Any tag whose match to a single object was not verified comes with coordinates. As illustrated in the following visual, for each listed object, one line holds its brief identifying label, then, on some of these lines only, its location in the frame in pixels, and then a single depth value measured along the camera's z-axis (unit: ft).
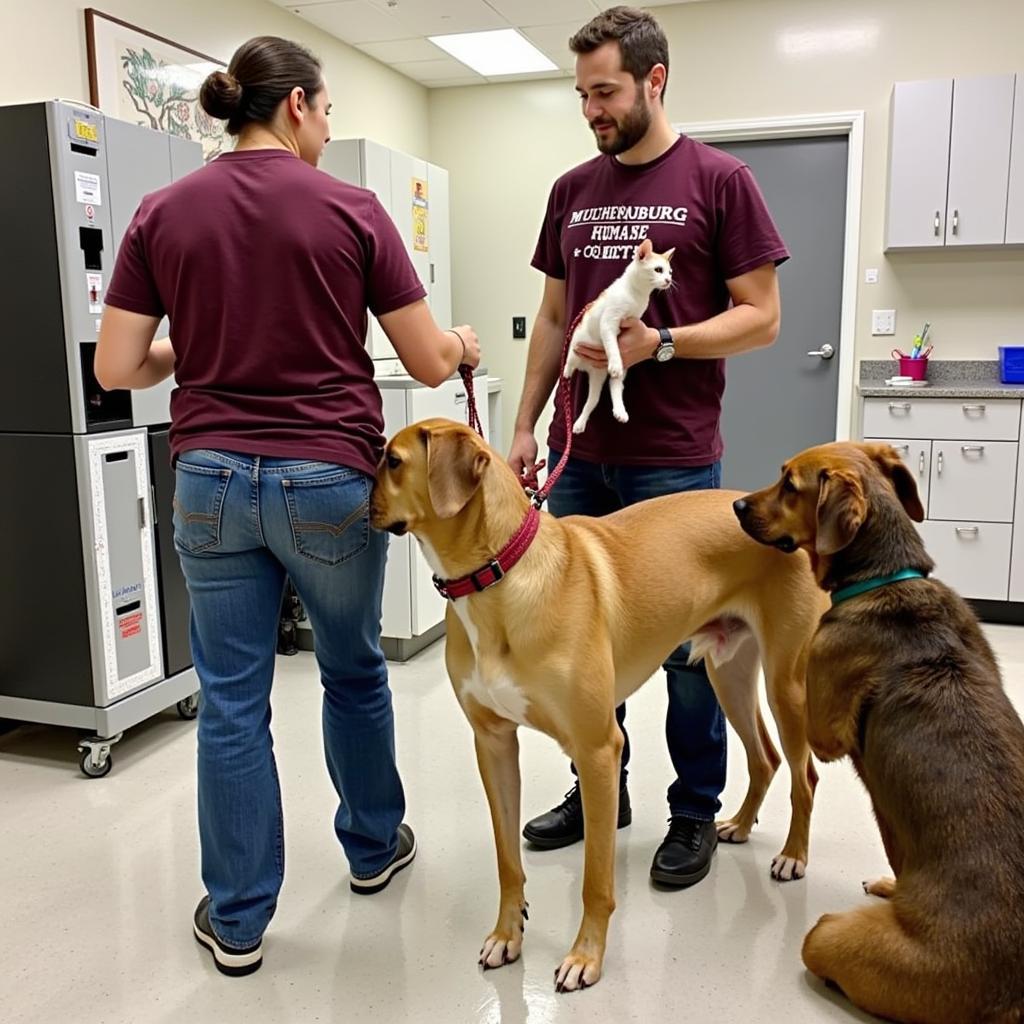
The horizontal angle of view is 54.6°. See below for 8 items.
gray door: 16.26
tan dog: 5.79
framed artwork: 12.42
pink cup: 15.12
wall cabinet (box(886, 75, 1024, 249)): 14.10
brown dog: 5.08
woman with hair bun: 5.64
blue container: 14.39
